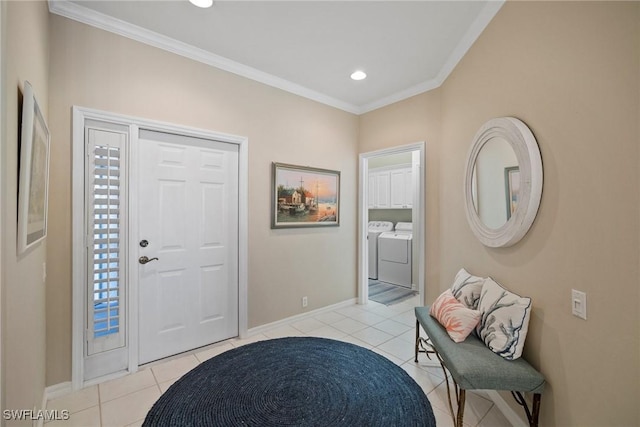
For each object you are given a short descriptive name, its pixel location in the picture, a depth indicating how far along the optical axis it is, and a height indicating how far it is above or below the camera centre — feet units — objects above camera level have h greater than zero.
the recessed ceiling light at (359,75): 10.06 +5.00
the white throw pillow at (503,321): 5.32 -2.08
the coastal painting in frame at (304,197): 10.62 +0.70
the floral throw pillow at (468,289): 6.82 -1.84
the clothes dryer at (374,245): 18.10 -1.95
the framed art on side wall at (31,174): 3.86 +0.57
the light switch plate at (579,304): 4.42 -1.37
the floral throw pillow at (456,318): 6.14 -2.30
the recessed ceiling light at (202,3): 6.69 +4.96
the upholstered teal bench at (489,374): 5.00 -2.81
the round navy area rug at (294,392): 6.09 -4.31
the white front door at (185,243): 8.11 -0.90
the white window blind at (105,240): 7.21 -0.72
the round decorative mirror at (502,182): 5.41 +0.75
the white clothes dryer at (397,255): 16.25 -2.38
